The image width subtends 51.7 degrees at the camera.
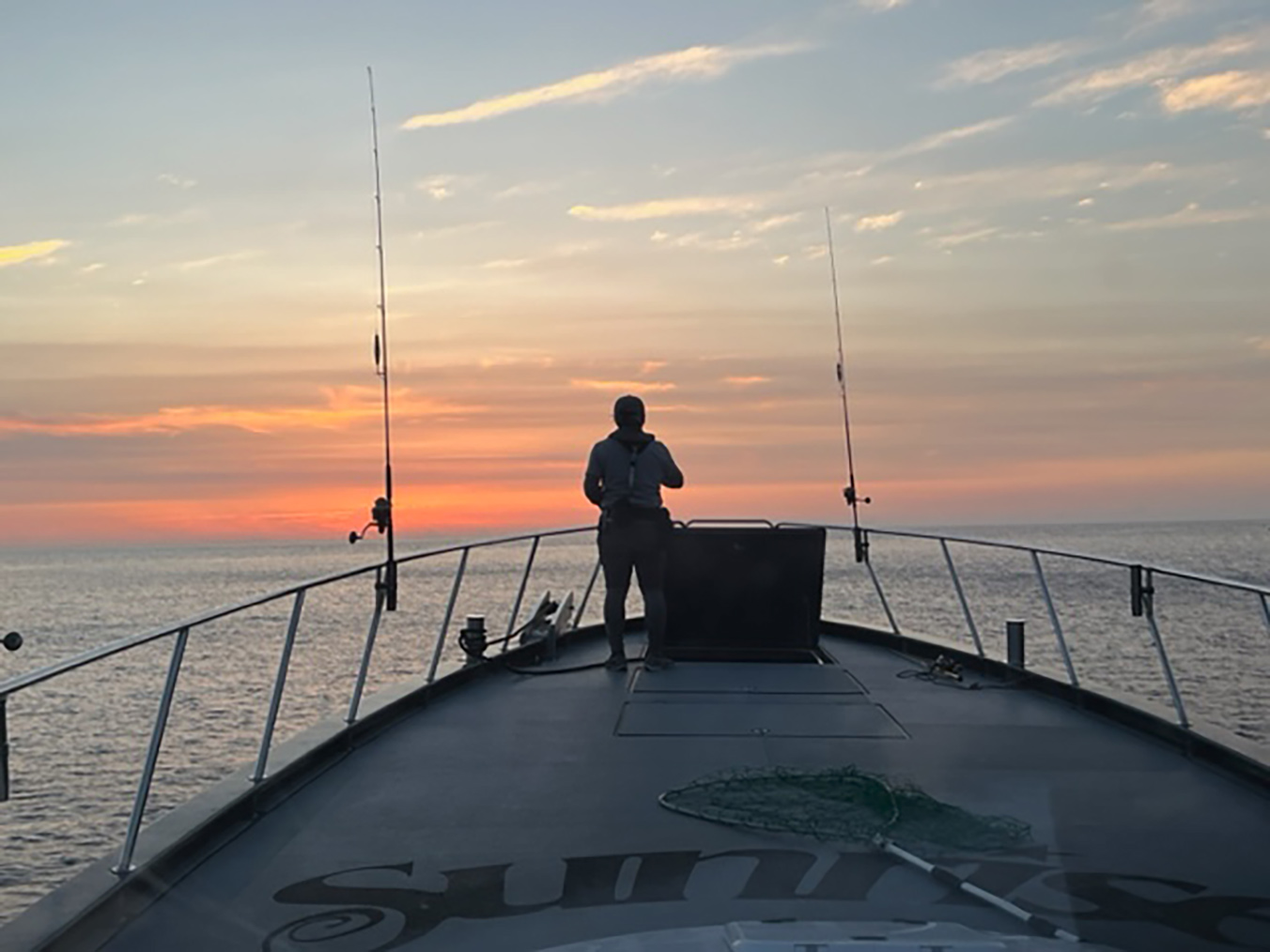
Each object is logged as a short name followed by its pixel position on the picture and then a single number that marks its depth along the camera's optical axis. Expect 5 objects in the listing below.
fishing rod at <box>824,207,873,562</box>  10.56
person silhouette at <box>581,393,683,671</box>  8.37
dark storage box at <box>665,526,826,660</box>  9.43
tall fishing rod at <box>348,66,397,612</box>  7.11
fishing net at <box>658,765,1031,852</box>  4.51
